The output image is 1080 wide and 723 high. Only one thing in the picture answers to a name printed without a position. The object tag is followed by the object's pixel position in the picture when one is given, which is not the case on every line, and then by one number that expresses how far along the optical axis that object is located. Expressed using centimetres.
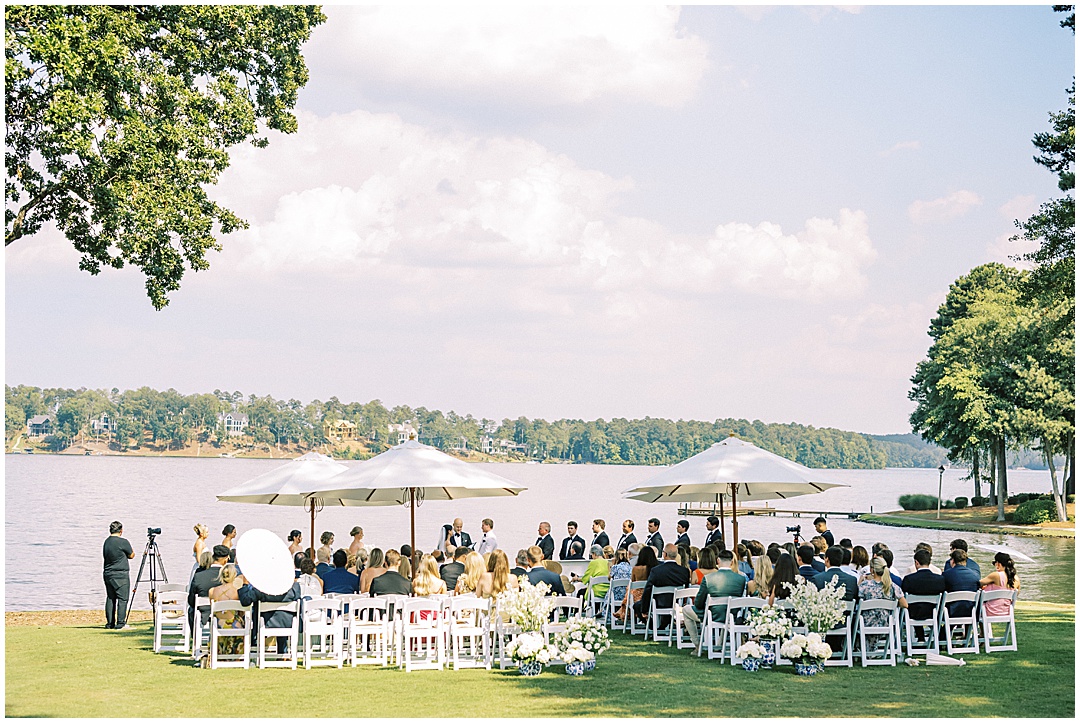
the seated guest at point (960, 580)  1238
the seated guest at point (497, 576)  1212
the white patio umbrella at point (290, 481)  1535
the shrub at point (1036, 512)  5531
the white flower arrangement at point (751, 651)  1120
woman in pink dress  1357
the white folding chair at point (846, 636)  1142
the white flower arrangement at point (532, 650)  1079
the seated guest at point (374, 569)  1298
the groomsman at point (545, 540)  1789
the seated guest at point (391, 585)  1236
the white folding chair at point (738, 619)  1157
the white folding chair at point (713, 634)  1191
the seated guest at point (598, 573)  1527
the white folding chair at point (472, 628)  1161
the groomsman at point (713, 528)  1839
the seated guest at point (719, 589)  1213
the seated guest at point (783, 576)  1177
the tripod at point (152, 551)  1709
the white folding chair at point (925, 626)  1197
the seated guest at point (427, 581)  1234
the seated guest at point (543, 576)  1306
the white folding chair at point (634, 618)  1400
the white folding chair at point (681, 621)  1273
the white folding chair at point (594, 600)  1484
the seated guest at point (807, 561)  1245
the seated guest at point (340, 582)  1313
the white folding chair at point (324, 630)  1173
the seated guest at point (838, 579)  1180
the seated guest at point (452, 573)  1344
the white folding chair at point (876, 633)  1158
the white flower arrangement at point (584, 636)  1092
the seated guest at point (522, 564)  1358
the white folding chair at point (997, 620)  1252
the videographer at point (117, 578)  1541
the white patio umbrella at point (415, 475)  1343
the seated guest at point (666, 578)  1355
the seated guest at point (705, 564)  1325
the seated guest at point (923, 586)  1217
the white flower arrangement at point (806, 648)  1094
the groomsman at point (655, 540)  1647
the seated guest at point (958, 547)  1270
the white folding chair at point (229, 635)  1164
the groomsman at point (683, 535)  1588
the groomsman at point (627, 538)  1652
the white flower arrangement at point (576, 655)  1079
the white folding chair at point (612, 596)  1470
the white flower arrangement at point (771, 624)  1119
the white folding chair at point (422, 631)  1155
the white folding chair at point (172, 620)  1295
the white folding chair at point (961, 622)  1214
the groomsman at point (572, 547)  1819
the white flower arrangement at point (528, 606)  1098
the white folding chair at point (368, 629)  1191
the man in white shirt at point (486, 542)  1802
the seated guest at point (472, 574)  1248
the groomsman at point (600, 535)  1772
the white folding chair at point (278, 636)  1165
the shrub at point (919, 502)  7181
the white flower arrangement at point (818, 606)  1114
